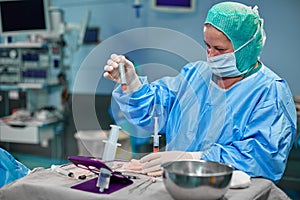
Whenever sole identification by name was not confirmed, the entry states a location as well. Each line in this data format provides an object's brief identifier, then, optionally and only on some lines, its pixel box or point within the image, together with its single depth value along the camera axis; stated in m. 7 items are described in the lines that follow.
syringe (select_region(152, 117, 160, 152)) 1.48
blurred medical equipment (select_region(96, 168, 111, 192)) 1.20
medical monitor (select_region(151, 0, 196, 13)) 3.86
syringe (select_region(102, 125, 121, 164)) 1.24
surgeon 1.39
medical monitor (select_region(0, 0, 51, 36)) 4.08
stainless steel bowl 1.02
